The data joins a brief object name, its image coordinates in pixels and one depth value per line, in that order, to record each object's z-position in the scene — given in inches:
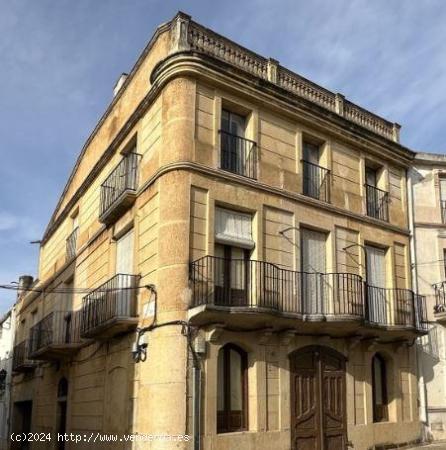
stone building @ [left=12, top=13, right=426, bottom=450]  488.1
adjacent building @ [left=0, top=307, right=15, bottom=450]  1077.1
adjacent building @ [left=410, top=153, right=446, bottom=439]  649.6
